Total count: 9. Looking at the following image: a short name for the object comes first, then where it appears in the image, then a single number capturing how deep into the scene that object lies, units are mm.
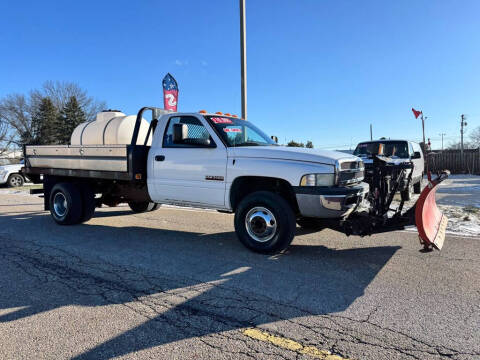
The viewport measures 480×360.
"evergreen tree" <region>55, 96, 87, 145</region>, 45344
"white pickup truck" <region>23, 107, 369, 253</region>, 4586
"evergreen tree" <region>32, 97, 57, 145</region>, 47062
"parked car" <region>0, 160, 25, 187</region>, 17641
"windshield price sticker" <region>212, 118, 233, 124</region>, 5585
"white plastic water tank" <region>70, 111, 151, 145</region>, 6473
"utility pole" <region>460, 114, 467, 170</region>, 51012
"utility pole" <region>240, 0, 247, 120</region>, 10727
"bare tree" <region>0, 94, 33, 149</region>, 48281
